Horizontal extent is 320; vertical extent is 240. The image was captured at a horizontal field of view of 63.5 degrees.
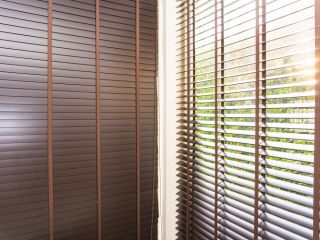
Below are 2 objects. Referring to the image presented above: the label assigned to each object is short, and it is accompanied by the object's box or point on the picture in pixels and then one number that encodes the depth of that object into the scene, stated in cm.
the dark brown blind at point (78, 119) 129
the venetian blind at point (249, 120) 97
